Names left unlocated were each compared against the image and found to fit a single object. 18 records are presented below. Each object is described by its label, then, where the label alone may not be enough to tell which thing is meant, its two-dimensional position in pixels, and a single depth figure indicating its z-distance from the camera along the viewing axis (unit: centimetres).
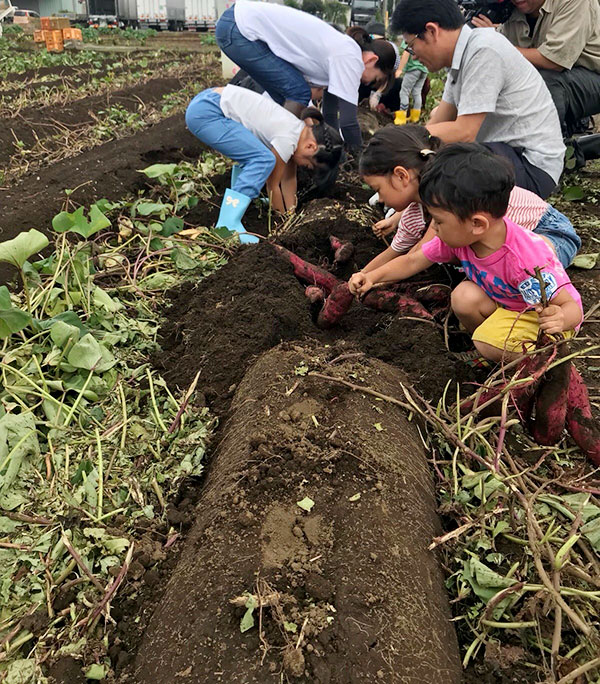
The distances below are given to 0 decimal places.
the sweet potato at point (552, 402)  176
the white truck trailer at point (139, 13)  2245
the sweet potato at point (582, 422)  185
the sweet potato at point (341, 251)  304
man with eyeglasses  274
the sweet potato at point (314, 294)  264
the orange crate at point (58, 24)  1345
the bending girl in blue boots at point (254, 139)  371
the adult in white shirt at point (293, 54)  398
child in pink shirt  182
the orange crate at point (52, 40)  1296
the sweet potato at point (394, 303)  249
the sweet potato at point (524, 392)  173
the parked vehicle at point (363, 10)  2134
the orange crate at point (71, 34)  1370
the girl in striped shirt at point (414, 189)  238
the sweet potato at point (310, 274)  285
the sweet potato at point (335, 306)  246
